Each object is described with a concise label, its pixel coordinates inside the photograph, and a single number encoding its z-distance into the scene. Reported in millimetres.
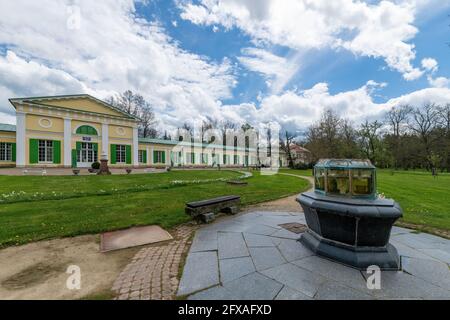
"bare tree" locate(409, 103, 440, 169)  38312
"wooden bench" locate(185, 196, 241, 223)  5363
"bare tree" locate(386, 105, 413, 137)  43906
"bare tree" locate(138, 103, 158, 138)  47000
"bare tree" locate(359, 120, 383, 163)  36625
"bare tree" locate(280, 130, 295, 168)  44128
